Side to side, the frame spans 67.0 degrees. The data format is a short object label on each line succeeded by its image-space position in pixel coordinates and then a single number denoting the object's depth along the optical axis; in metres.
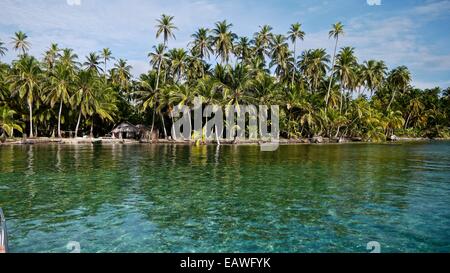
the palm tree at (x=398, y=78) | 77.75
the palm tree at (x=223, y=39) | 64.80
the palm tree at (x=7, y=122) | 48.56
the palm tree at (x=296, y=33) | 72.06
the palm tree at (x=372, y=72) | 73.81
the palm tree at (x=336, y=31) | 67.19
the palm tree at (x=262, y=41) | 72.62
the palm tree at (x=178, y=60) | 63.94
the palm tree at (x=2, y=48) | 67.31
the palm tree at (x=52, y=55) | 71.75
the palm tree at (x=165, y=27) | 62.47
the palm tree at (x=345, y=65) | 65.25
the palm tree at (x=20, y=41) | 72.25
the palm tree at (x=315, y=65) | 68.31
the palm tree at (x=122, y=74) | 76.69
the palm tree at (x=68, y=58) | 66.74
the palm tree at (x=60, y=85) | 54.56
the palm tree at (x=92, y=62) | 73.88
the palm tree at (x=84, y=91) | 56.75
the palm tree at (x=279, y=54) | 71.81
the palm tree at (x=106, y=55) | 81.76
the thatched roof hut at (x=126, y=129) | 63.34
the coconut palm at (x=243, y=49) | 73.00
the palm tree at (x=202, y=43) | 67.00
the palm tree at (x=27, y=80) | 52.91
